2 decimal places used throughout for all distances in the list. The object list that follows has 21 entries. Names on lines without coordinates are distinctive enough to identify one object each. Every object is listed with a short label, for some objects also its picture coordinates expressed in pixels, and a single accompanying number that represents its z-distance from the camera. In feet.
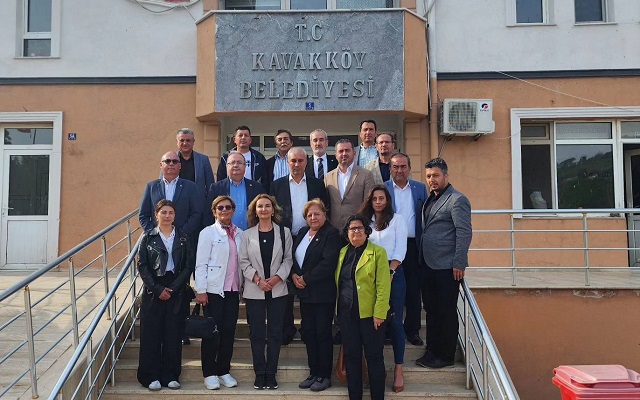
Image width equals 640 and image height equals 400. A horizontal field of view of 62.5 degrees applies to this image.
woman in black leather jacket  13.91
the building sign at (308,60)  25.86
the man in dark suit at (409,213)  15.37
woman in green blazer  13.10
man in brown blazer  15.23
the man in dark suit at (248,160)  17.24
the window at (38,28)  27.86
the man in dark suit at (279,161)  17.24
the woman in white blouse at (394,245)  14.02
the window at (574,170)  27.89
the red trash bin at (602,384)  11.89
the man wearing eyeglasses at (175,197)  15.46
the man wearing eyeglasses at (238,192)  15.83
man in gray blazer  14.33
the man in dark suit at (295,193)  15.35
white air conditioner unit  26.43
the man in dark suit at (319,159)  16.44
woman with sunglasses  14.05
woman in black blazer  13.94
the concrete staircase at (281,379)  13.91
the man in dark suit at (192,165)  16.70
